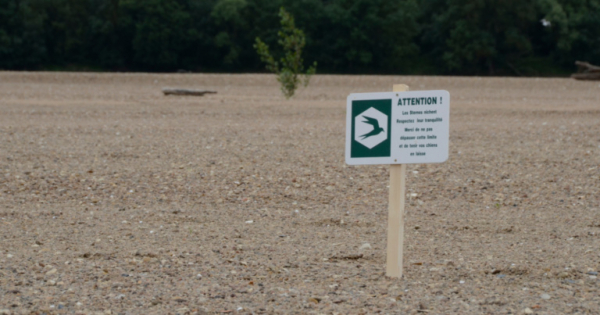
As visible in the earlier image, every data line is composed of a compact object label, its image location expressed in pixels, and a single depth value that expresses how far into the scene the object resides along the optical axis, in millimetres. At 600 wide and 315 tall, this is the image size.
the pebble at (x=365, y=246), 11094
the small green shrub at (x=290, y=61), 42856
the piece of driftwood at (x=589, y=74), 57125
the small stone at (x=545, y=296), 8375
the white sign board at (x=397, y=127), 8516
